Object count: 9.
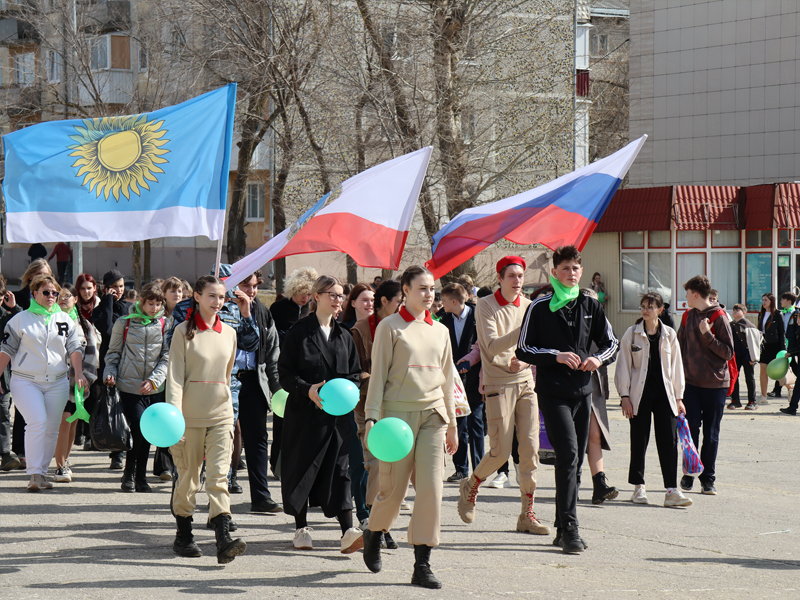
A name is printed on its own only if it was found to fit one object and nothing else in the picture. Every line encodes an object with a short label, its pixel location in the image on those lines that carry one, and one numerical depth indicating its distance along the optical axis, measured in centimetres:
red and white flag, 1762
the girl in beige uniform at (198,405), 1325
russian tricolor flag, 1953
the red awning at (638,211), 5675
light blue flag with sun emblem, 1697
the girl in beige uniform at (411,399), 1247
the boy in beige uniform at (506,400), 1513
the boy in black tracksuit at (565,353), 1413
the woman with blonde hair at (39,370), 1803
